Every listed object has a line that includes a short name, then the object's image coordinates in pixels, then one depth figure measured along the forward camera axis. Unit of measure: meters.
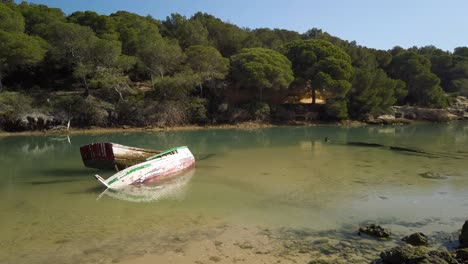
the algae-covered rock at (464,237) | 8.28
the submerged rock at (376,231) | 9.02
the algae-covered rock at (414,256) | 6.62
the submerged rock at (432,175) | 15.84
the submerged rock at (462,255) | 7.19
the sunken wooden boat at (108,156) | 16.39
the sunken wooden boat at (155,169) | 14.18
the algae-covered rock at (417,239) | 8.51
